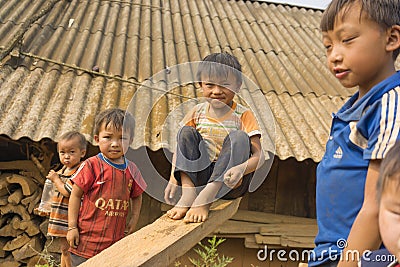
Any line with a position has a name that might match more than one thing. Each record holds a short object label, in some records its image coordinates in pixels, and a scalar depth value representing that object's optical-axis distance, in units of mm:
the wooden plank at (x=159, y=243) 1784
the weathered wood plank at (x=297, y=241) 5320
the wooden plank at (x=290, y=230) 5336
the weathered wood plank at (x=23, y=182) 4883
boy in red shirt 2795
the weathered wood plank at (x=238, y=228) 5266
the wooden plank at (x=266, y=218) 5336
